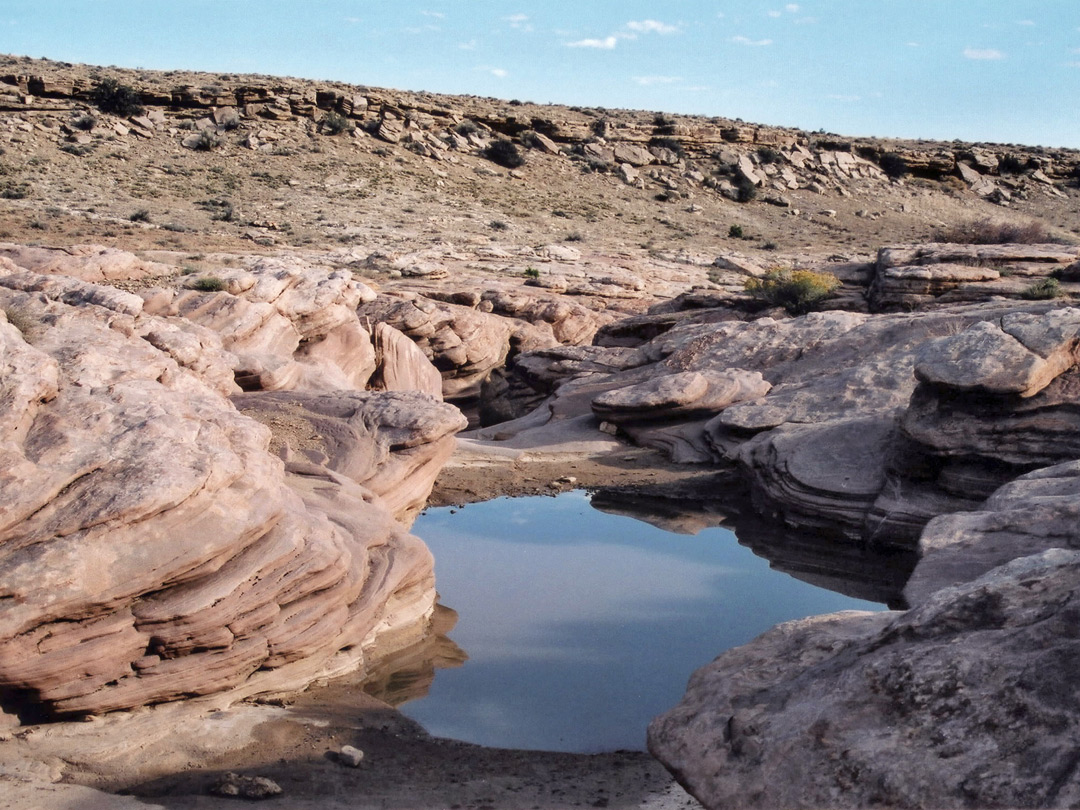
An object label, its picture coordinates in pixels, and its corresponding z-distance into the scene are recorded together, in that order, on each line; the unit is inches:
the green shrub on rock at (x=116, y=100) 1818.4
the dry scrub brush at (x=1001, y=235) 1157.1
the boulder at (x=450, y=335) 826.8
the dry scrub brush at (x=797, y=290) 920.3
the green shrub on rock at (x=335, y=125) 1913.1
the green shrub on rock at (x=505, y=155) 1999.3
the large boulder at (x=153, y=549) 260.8
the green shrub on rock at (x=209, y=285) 624.7
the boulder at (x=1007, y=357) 442.0
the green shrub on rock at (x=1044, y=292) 760.3
